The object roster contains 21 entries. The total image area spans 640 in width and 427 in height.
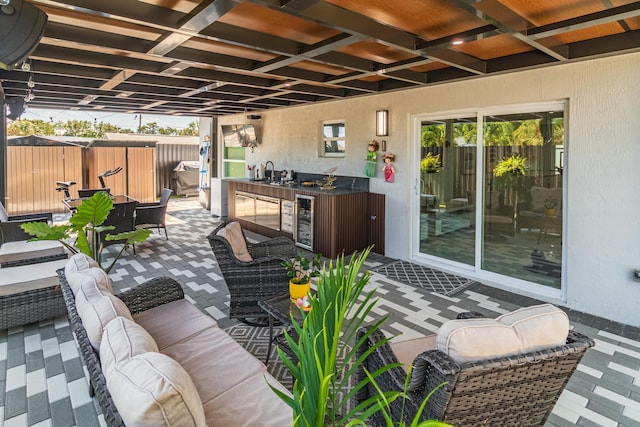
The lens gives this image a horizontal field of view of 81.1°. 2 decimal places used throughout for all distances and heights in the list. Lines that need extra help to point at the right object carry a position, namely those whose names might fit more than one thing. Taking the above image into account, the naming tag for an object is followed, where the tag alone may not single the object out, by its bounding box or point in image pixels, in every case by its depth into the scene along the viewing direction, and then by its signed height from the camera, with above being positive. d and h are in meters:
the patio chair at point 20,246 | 4.41 -0.78
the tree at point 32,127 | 19.96 +3.37
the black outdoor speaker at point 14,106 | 6.78 +1.47
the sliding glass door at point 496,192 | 4.47 -0.06
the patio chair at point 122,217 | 5.91 -0.49
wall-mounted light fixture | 6.04 +1.05
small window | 7.08 +0.93
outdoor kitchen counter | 6.10 -0.51
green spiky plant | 1.03 -0.50
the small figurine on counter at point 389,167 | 6.02 +0.33
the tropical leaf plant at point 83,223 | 3.21 -0.31
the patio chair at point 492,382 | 1.57 -0.86
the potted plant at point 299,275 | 2.87 -0.70
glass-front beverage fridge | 6.51 -0.61
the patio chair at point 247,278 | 3.52 -0.86
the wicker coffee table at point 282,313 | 2.75 -0.94
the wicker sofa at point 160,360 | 1.27 -0.79
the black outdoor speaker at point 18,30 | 2.29 +0.98
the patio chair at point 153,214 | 6.79 -0.50
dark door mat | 4.84 -1.26
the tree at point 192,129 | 28.05 +4.38
